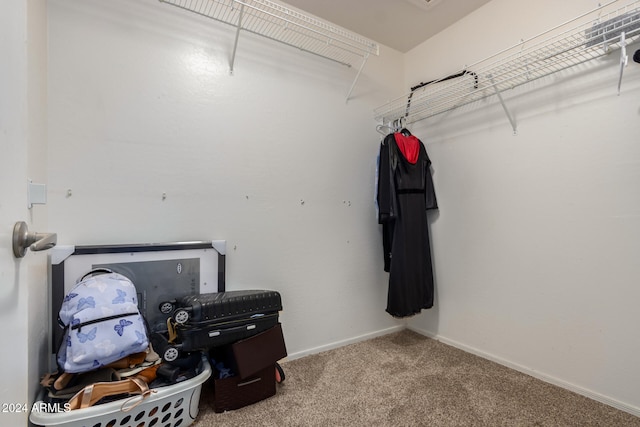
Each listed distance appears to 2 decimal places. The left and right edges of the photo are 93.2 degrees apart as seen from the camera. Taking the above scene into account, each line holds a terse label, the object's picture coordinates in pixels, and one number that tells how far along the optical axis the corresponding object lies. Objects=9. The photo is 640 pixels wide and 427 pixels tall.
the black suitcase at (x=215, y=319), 1.39
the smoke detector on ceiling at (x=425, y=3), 2.01
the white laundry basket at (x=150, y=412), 1.06
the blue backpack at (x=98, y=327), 1.12
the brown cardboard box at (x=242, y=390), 1.47
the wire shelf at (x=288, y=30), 1.71
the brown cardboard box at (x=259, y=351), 1.47
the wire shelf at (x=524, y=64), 1.39
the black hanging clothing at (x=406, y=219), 2.14
